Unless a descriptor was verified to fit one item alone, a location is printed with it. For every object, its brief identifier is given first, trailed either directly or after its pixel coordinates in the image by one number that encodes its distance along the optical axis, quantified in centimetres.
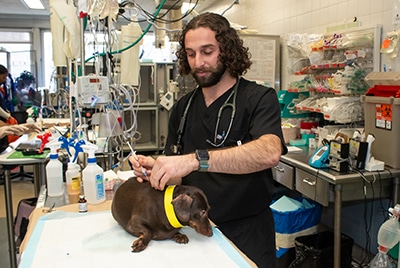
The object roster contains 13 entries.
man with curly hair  150
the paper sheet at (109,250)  104
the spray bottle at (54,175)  177
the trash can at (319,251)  258
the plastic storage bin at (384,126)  230
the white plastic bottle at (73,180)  178
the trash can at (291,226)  286
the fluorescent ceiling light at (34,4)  714
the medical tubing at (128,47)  222
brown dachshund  113
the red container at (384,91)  231
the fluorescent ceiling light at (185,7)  574
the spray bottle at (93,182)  162
